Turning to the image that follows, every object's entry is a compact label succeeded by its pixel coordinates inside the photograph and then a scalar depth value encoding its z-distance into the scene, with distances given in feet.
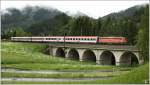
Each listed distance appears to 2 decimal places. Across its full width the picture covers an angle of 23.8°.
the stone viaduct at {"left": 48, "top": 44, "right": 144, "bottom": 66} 270.44
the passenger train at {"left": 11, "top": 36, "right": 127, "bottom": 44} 323.98
